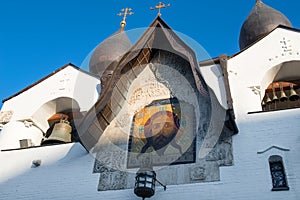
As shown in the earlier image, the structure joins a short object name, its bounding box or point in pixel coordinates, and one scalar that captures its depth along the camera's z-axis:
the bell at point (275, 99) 7.66
